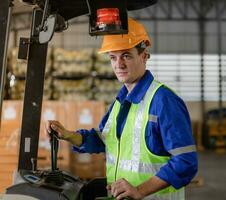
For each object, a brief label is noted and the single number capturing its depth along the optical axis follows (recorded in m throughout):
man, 2.07
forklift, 1.94
